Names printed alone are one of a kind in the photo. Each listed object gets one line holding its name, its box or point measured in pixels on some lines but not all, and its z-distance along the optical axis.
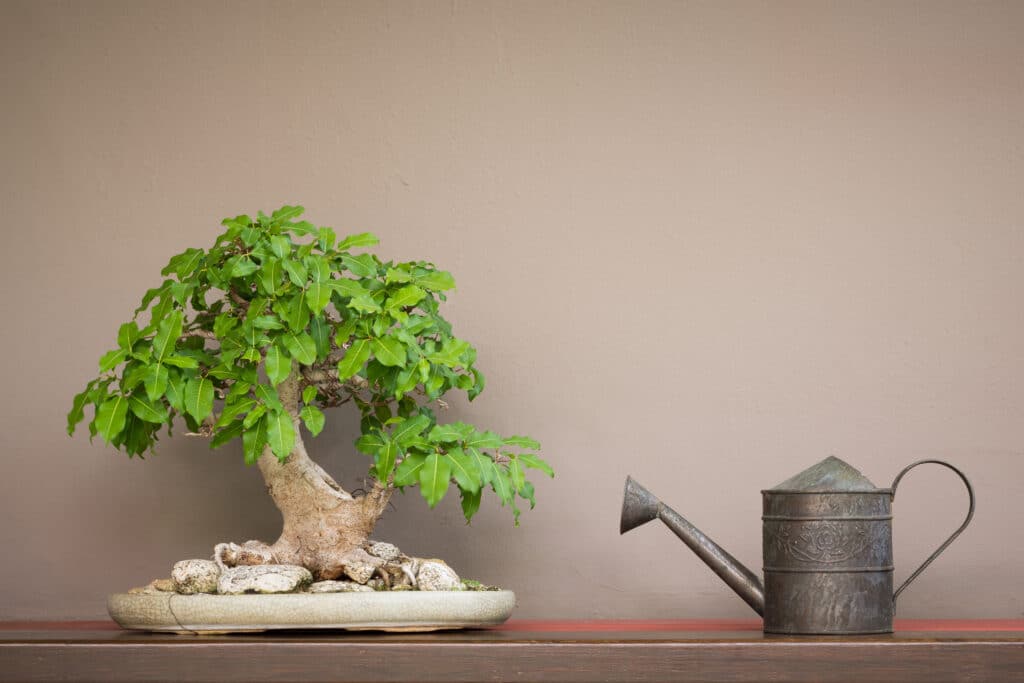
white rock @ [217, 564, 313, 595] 2.74
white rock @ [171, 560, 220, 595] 2.76
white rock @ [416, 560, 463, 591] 2.77
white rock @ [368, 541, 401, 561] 2.83
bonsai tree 2.75
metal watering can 2.71
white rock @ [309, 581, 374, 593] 2.76
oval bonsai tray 2.72
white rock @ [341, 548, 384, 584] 2.78
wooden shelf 2.63
